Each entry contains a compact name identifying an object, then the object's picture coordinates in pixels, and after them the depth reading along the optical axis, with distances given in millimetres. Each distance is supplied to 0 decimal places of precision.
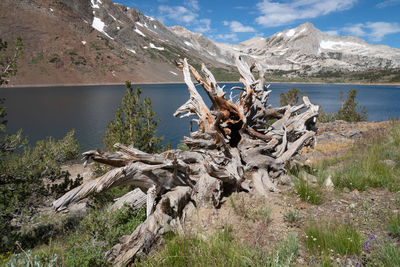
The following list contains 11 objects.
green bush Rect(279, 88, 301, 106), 32738
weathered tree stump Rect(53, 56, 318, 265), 3830
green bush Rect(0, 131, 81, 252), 6352
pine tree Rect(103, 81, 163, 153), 9648
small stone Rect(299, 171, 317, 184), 4981
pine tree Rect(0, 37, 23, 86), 6156
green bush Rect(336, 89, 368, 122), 26656
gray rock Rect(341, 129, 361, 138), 11995
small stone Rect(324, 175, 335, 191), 4603
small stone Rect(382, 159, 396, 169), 5318
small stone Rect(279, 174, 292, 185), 5473
